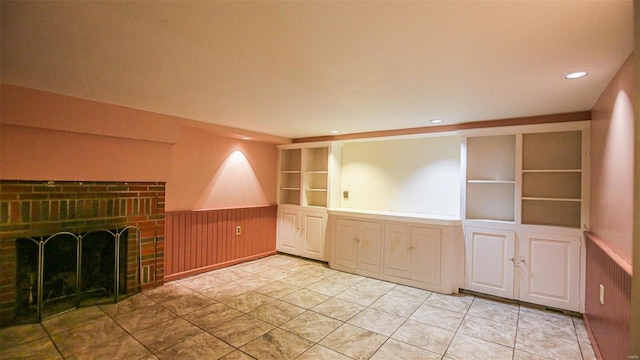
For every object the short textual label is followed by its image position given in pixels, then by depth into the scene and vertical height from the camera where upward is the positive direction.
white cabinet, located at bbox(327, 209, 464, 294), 3.81 -0.95
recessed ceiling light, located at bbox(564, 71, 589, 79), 2.09 +0.79
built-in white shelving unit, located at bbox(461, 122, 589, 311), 3.19 -0.34
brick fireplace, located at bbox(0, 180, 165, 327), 2.76 -0.46
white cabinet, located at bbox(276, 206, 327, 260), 5.11 -0.94
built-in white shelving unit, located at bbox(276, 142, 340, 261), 5.12 -0.28
